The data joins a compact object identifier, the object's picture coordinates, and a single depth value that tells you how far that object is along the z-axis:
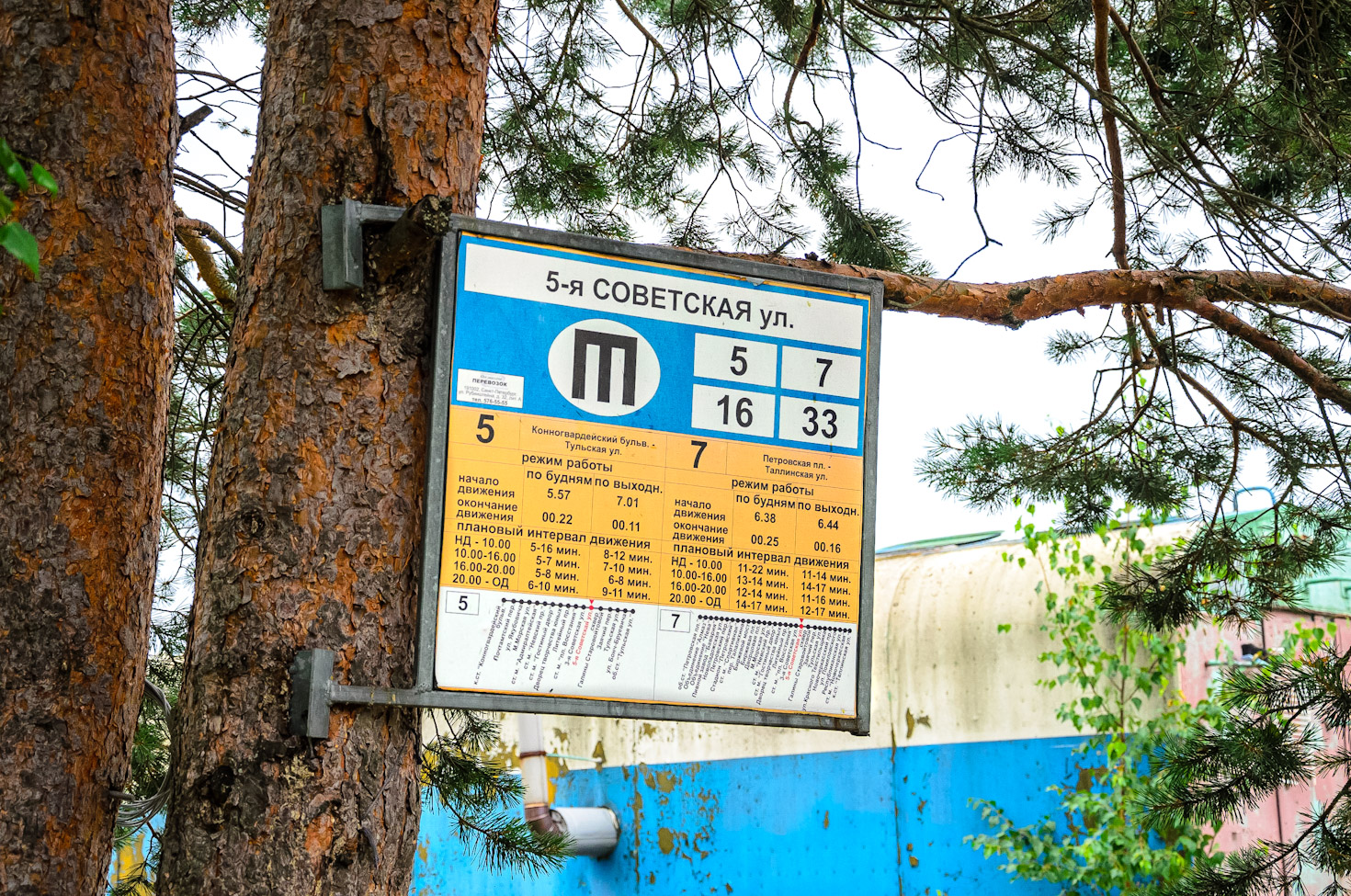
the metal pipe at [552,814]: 7.06
